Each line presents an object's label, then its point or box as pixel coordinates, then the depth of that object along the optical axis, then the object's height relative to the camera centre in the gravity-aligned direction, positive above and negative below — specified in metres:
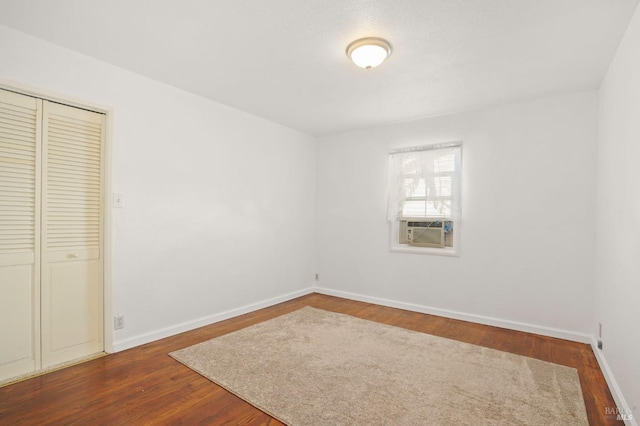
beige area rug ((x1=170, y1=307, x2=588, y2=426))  2.04 -1.31
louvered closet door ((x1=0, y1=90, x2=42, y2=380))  2.38 -0.21
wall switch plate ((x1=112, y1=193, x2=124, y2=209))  2.91 +0.06
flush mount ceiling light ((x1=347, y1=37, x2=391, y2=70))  2.38 +1.25
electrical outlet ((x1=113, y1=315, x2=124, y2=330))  2.91 -1.06
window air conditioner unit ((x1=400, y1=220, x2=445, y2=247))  4.28 -0.28
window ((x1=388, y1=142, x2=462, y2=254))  4.10 +0.20
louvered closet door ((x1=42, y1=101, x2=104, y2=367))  2.60 -0.23
